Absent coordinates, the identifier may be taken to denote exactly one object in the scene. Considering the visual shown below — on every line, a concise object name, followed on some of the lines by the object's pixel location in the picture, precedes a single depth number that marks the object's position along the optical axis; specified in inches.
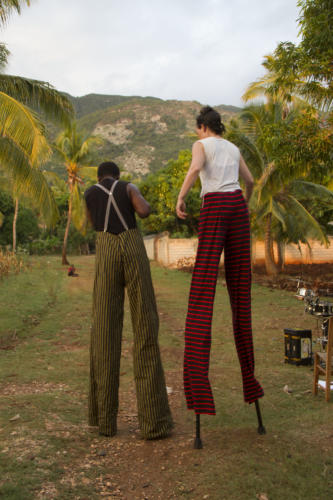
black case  238.5
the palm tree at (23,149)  318.7
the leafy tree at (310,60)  326.6
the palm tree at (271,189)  602.2
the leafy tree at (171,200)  964.6
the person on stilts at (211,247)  125.4
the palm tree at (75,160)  978.1
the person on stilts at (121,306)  135.1
